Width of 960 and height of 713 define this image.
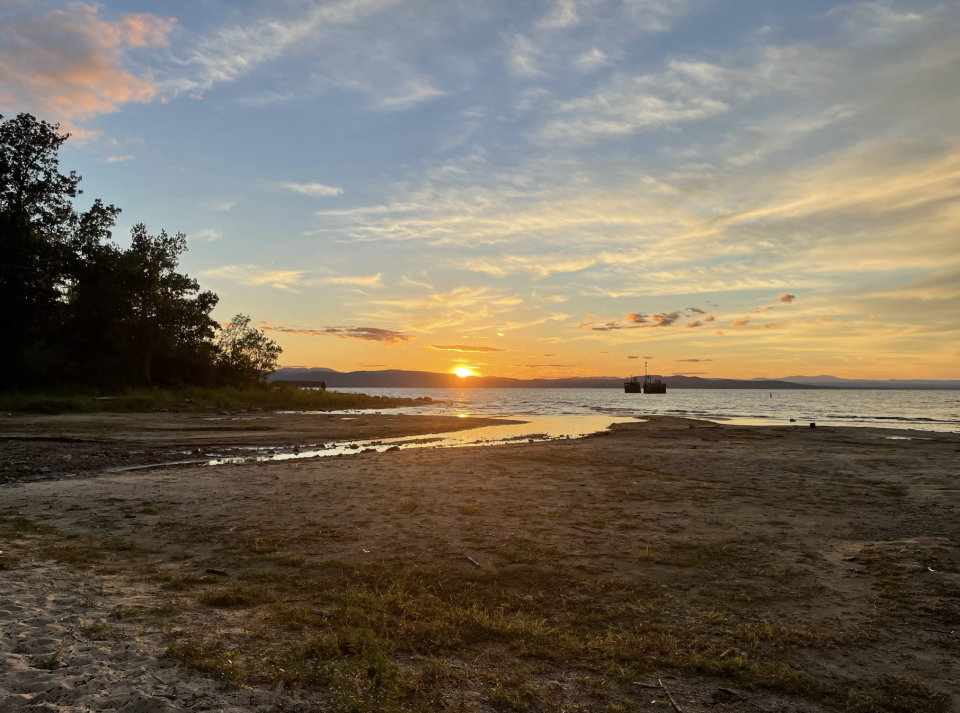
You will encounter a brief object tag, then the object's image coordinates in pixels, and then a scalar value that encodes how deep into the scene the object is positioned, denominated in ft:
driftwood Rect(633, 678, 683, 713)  13.83
